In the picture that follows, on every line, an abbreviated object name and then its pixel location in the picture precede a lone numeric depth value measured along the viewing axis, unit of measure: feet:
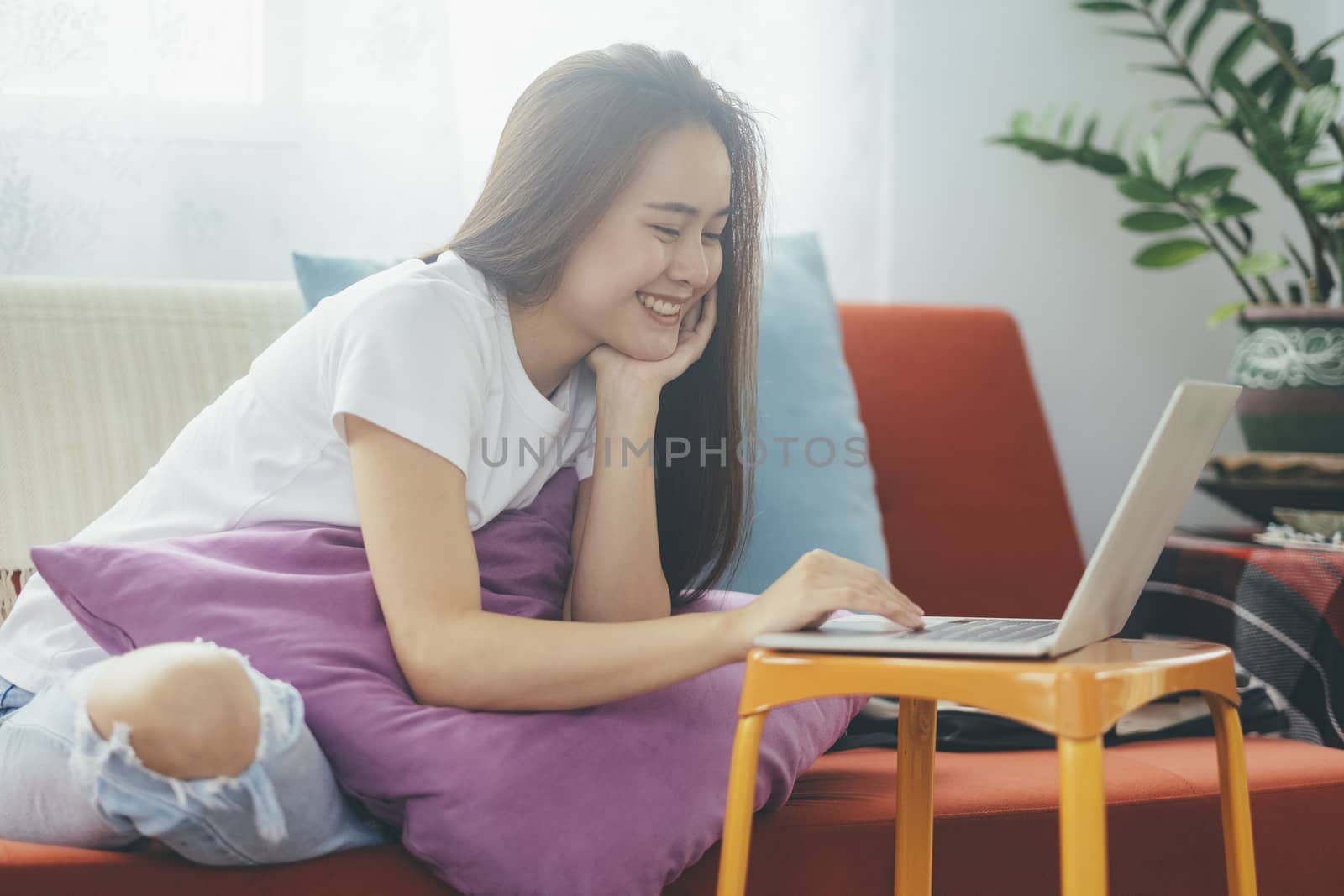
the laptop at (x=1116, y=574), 7.21
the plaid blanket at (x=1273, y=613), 9.67
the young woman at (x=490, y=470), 7.45
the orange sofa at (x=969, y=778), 7.74
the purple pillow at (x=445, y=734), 7.62
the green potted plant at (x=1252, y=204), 10.86
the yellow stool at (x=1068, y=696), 7.02
